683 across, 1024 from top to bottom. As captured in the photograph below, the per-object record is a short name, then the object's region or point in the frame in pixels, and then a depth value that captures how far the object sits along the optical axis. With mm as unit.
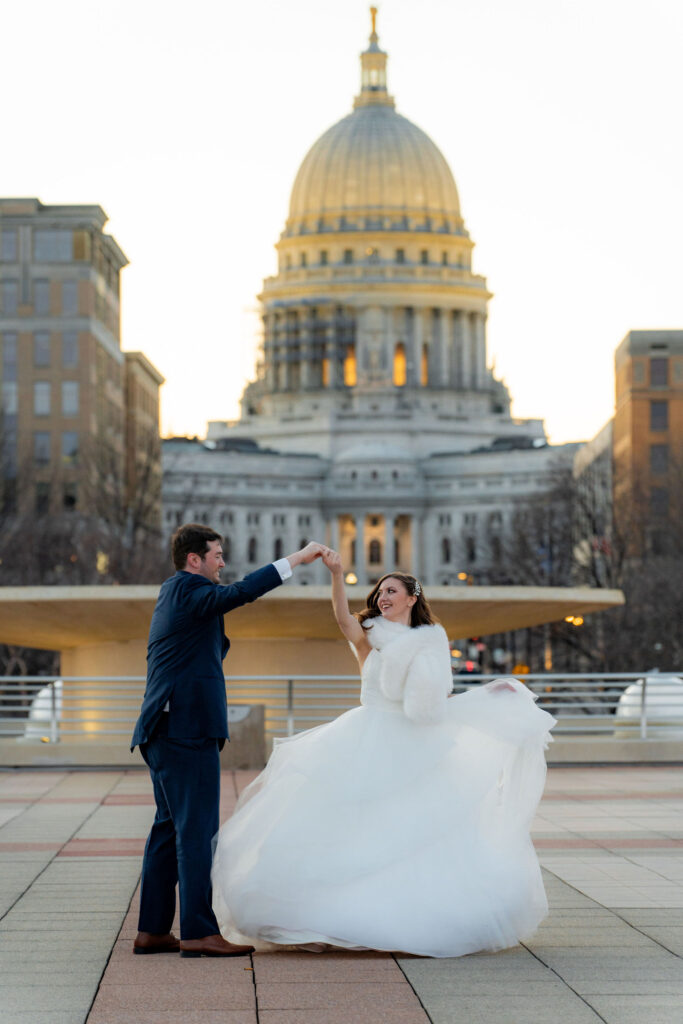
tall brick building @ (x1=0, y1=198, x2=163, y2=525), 119125
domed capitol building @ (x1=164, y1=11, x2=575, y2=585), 179750
